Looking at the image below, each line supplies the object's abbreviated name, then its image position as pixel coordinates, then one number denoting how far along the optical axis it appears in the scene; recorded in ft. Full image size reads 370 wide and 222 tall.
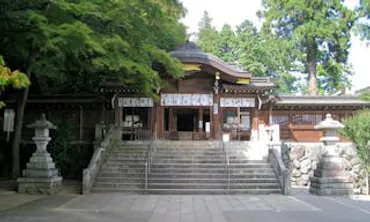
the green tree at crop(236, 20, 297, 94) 122.01
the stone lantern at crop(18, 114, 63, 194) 51.98
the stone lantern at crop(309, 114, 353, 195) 53.16
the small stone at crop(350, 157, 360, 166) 70.90
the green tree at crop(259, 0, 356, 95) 112.78
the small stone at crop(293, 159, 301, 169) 72.79
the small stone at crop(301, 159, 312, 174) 72.43
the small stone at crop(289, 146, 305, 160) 72.95
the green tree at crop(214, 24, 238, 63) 147.33
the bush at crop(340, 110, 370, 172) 59.26
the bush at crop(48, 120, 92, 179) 68.08
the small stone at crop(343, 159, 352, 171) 70.85
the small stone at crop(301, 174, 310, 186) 72.17
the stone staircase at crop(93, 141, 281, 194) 54.60
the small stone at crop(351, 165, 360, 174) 70.38
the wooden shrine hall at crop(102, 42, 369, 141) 75.61
